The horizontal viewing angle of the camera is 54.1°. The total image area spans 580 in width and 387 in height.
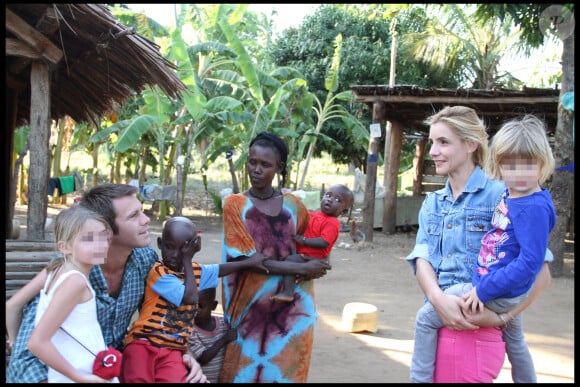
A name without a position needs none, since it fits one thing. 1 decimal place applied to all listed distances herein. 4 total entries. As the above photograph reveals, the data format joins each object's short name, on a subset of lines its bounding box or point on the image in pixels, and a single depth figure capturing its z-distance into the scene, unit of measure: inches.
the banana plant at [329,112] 507.8
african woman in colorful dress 106.7
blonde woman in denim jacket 86.8
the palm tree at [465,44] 702.9
